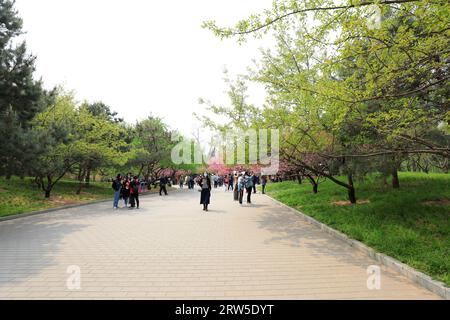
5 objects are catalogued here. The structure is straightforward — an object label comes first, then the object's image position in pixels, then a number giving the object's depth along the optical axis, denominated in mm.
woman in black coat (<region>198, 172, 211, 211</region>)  13047
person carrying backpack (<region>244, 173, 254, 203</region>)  16088
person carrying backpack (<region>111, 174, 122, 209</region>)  14499
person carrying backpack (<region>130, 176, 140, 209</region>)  14465
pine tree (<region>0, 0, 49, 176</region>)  9969
